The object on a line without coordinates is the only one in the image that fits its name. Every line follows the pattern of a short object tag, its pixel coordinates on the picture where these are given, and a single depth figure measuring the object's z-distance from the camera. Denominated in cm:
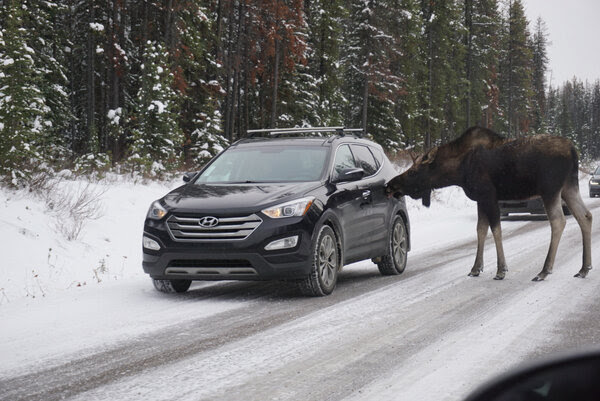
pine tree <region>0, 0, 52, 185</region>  1351
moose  957
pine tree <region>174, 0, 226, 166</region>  2980
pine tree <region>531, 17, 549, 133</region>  9600
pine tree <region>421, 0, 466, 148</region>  5688
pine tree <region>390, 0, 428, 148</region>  4956
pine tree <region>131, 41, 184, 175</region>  2243
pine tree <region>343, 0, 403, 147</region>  4269
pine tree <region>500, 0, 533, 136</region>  7450
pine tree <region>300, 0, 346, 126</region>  4484
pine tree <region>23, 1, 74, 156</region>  3425
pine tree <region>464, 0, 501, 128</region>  6241
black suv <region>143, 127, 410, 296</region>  776
